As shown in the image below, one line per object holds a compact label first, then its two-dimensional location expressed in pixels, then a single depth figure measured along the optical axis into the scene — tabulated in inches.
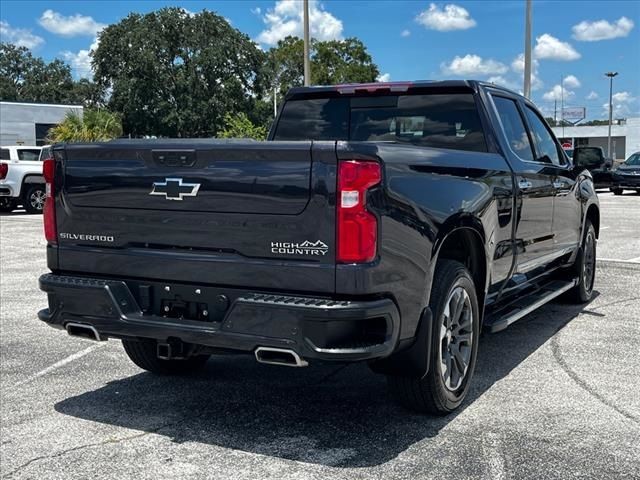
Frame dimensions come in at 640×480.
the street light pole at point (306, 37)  750.5
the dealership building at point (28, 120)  1499.8
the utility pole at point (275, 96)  2513.5
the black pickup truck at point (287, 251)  135.7
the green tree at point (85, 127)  1349.7
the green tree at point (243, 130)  1550.2
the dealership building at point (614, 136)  3152.1
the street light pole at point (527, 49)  791.1
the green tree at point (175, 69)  2126.0
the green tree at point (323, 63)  2566.4
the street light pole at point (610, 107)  2636.3
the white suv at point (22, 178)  765.9
